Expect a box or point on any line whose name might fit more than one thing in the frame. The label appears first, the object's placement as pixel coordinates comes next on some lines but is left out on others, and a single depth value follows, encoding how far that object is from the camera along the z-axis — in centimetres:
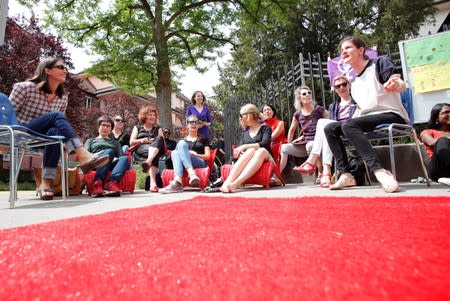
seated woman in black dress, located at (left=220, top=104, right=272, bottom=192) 358
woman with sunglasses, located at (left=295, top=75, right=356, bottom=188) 349
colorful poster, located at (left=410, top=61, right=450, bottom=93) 386
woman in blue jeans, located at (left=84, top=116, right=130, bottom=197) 367
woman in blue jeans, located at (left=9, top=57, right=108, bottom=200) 300
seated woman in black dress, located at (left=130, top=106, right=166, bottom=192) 451
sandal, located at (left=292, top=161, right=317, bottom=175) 348
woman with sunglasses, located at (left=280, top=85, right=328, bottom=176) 438
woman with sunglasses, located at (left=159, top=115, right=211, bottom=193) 389
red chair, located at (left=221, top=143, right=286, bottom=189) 384
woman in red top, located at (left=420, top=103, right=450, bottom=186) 261
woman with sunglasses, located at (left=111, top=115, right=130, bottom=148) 526
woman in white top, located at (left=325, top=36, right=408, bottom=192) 268
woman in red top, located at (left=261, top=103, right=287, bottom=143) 476
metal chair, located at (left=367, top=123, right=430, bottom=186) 284
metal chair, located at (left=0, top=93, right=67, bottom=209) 245
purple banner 447
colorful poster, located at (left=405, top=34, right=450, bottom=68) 387
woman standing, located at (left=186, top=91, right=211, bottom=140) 555
